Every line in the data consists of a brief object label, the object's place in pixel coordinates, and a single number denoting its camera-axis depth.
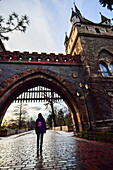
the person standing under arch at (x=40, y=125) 3.92
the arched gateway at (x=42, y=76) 8.07
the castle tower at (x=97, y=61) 7.76
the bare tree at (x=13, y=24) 5.57
